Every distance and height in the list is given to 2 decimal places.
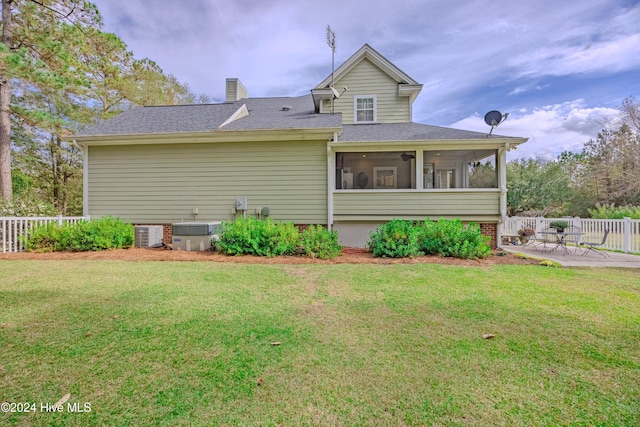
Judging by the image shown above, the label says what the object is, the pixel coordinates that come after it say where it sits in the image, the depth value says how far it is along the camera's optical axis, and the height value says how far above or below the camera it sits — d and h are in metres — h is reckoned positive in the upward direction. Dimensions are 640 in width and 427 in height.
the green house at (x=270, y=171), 8.41 +1.41
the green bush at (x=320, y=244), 6.72 -0.75
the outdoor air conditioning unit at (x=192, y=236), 7.62 -0.61
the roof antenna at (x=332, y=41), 10.66 +6.75
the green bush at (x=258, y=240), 6.93 -0.65
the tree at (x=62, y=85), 10.67 +6.55
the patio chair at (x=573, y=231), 9.70 -0.55
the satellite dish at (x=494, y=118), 8.16 +2.90
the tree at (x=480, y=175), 10.82 +1.79
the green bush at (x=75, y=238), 7.24 -0.64
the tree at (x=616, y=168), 21.50 +3.95
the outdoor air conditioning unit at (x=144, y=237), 8.09 -0.68
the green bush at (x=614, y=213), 14.78 +0.16
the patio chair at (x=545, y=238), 8.92 -0.88
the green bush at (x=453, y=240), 6.59 -0.63
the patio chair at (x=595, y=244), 7.86 -0.92
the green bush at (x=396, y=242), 6.66 -0.66
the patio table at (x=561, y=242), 8.05 -0.79
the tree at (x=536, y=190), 21.59 +2.04
